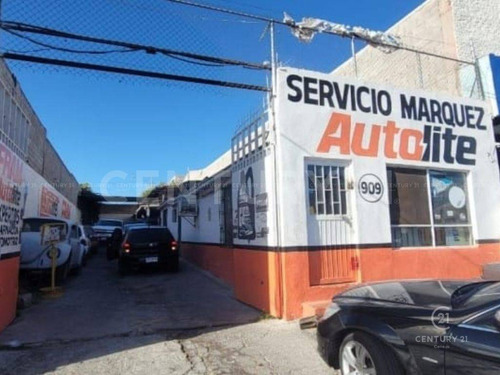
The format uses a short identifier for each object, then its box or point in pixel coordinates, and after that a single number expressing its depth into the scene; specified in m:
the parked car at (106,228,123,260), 19.04
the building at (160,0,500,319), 7.58
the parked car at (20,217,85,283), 10.12
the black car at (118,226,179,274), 13.35
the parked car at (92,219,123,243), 24.30
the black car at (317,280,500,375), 3.15
